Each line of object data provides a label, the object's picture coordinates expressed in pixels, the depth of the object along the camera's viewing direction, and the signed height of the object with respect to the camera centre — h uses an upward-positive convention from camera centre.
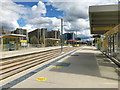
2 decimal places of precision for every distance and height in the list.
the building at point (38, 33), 106.06 +9.73
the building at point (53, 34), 126.74 +10.07
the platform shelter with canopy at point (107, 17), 7.46 +2.30
